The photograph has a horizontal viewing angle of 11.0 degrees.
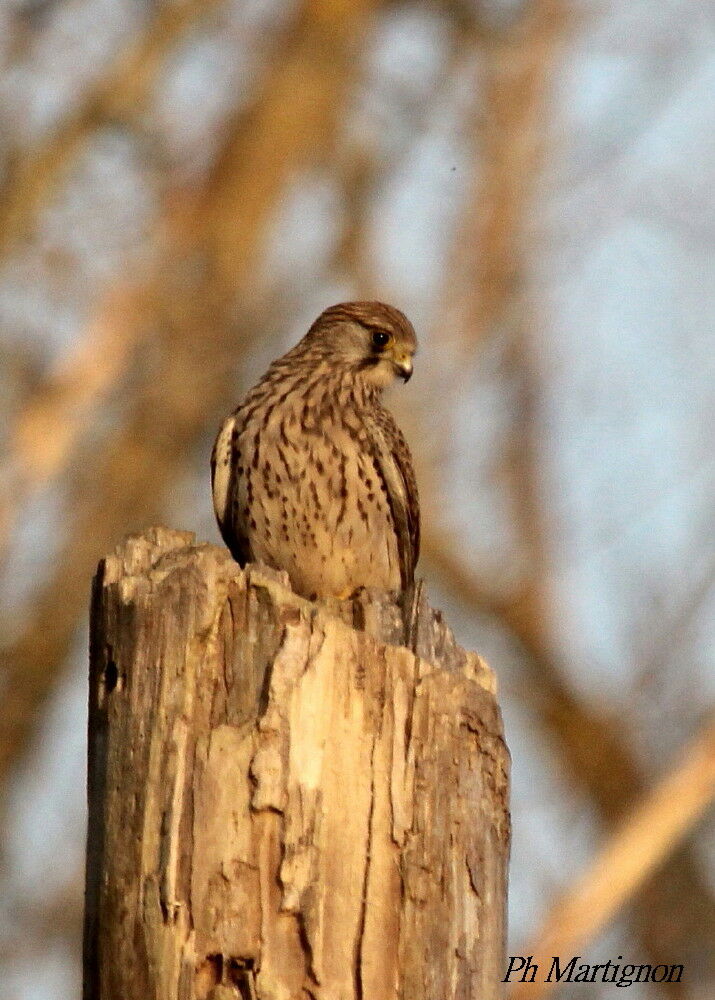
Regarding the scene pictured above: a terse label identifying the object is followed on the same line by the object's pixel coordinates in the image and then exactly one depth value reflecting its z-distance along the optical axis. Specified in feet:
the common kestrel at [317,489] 36.86
